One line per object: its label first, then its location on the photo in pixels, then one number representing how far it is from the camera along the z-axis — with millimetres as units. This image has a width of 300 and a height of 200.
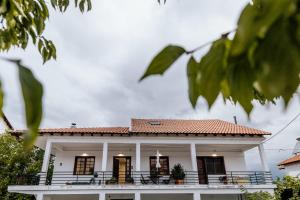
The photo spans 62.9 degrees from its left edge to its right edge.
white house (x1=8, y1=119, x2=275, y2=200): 13648
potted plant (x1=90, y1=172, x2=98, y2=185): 13877
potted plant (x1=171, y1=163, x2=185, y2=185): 14383
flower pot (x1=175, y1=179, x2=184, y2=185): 14289
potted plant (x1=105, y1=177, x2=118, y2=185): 13891
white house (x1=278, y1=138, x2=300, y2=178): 26950
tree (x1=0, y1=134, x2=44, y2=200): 21094
